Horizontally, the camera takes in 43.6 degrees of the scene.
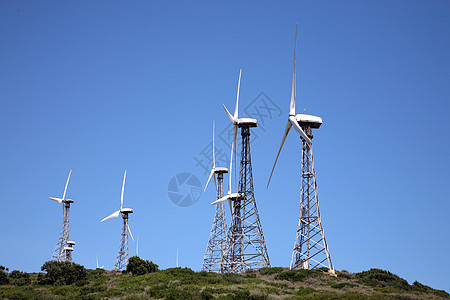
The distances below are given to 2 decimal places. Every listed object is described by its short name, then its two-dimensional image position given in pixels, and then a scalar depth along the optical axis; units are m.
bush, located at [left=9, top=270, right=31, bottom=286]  70.77
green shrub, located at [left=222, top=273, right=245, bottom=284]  61.87
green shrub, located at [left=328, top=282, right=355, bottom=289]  56.66
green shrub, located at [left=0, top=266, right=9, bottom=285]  71.25
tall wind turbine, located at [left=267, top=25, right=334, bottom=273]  66.69
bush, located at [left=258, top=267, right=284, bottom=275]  68.21
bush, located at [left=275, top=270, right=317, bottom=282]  62.06
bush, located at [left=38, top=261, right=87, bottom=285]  69.12
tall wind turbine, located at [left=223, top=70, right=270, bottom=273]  77.25
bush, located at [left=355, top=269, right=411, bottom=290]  61.59
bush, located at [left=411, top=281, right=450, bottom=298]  61.72
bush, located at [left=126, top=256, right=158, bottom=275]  83.19
